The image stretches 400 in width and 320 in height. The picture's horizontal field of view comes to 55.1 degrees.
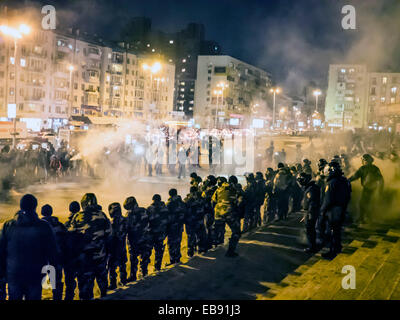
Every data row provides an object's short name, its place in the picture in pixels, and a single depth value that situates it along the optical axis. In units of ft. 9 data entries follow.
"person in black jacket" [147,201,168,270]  24.82
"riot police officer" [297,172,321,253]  26.73
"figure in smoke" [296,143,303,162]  82.17
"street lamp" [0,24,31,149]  68.85
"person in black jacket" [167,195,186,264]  26.32
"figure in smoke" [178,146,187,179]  67.92
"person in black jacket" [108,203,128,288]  21.94
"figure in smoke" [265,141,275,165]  81.20
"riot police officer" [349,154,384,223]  31.71
